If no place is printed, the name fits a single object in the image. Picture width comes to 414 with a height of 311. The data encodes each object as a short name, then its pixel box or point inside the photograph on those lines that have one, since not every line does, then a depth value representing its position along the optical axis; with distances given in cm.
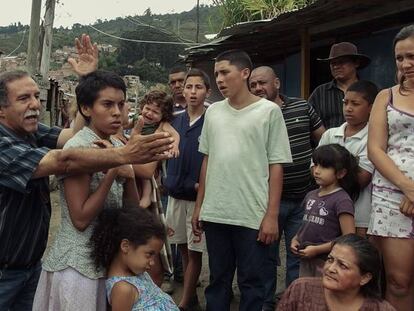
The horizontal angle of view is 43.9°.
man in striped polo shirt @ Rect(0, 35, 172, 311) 211
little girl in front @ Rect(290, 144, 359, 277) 311
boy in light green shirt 324
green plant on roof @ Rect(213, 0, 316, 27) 862
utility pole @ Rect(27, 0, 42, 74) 1050
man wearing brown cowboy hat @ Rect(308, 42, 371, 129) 404
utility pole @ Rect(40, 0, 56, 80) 1108
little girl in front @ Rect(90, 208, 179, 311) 232
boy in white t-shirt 325
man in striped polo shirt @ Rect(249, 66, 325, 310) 392
